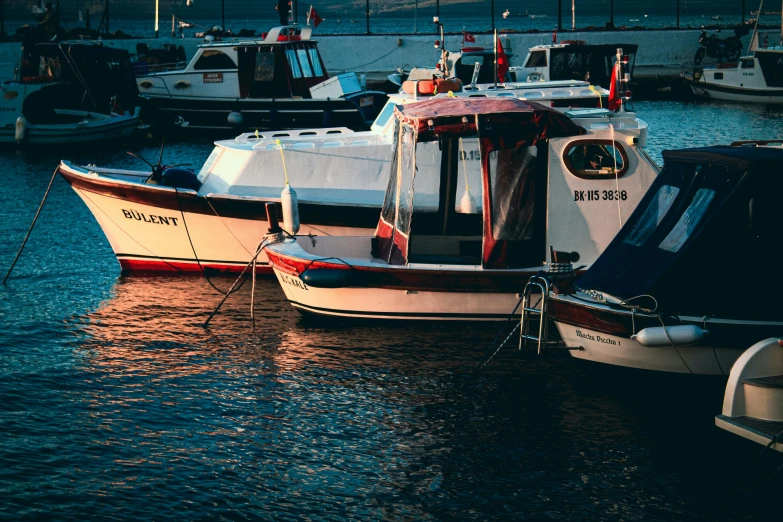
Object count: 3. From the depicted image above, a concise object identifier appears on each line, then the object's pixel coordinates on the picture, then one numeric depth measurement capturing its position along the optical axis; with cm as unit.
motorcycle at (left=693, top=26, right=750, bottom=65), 5166
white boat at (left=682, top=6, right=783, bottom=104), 4394
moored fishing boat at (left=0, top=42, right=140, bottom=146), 3294
